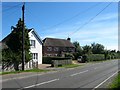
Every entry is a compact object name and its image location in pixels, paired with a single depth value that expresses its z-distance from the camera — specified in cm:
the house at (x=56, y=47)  3265
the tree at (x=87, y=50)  3060
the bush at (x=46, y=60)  2360
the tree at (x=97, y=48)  4549
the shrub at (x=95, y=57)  2750
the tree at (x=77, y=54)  3129
